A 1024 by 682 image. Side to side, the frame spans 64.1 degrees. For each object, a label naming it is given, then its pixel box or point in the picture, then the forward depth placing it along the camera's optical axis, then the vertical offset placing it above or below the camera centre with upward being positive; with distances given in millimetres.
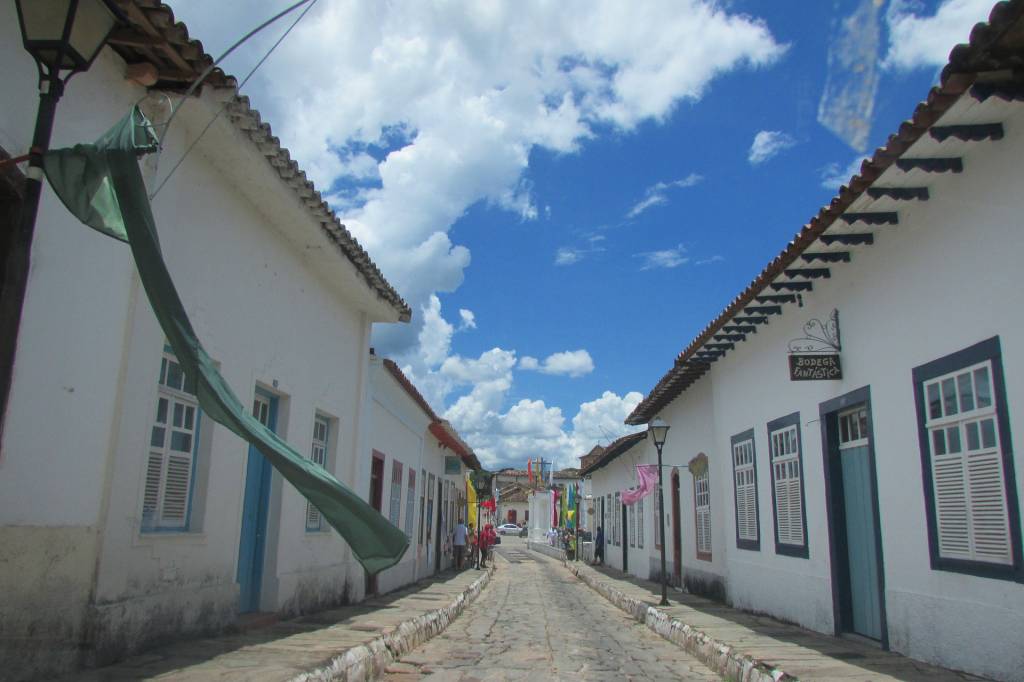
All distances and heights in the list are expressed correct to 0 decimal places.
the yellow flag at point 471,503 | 32750 +823
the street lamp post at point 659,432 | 12938 +1469
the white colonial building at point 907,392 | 5660 +1243
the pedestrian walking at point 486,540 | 26645 -572
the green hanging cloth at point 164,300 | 3422 +963
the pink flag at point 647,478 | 17422 +1000
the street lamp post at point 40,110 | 3181 +1643
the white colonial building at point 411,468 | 13562 +1117
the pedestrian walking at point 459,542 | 23322 -516
